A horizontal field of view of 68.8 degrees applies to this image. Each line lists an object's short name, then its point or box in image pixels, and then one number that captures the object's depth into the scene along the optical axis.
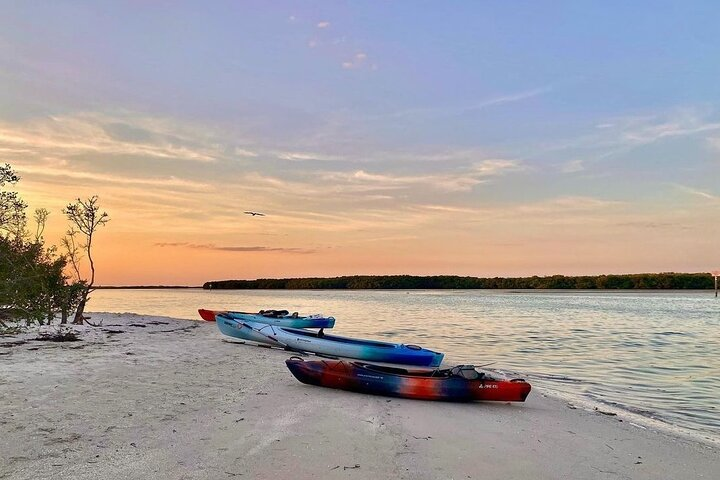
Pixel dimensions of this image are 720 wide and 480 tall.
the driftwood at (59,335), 16.75
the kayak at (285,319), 24.48
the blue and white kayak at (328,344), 16.34
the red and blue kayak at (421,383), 10.31
